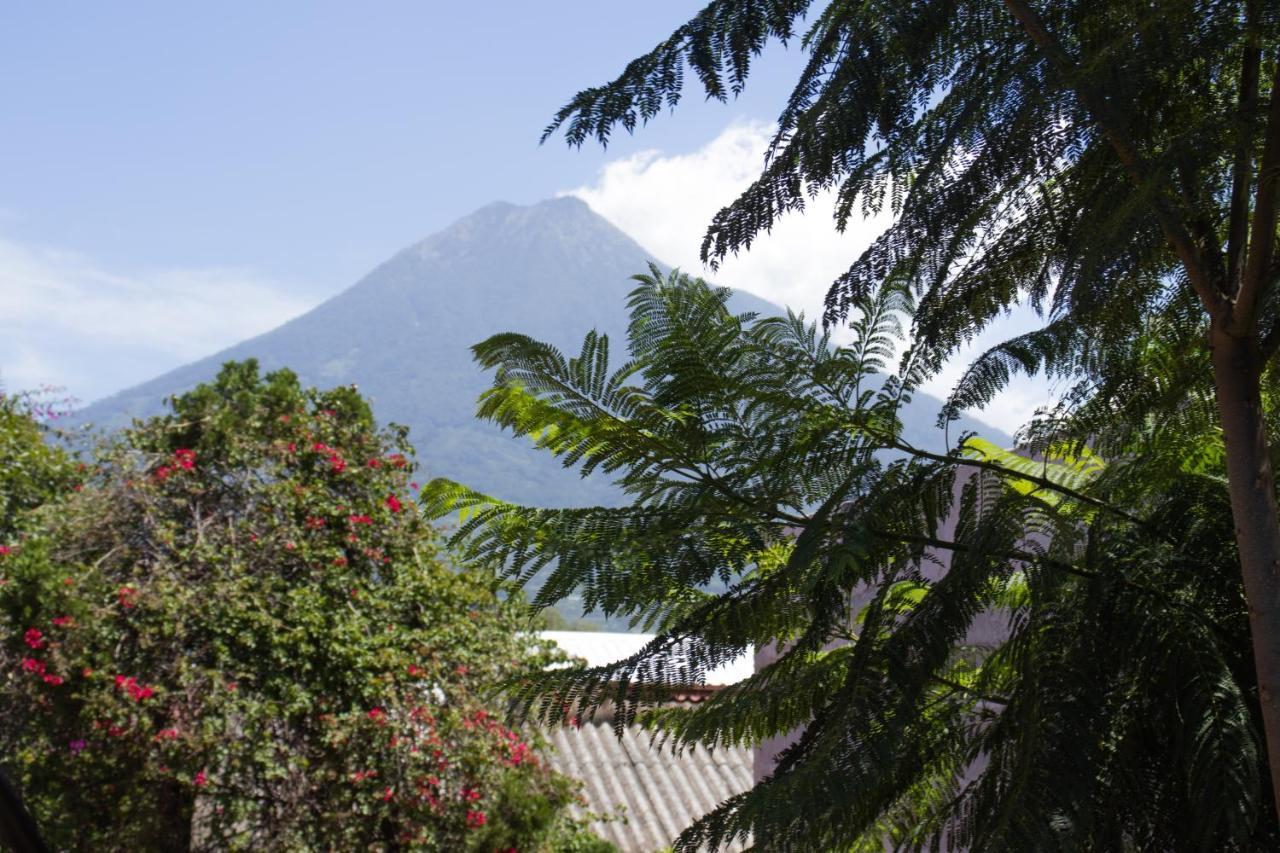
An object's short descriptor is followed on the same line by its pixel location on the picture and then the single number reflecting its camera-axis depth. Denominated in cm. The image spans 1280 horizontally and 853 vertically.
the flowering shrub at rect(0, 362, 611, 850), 798
